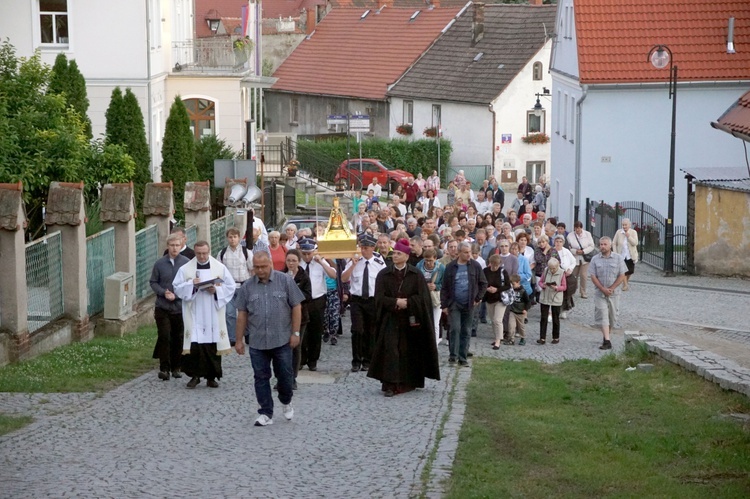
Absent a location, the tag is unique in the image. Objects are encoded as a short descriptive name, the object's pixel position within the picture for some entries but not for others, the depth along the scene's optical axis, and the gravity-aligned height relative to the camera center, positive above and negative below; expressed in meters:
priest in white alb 14.20 -1.66
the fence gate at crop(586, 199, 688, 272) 31.47 -2.01
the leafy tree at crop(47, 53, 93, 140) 30.33 +1.58
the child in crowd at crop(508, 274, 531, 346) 20.52 -2.43
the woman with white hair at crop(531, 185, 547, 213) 40.31 -1.56
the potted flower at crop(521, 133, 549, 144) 59.25 +0.59
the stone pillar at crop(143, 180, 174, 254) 21.73 -0.90
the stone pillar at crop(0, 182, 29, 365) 15.91 -1.42
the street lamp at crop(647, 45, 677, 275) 30.33 -1.75
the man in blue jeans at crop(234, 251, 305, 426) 12.41 -1.63
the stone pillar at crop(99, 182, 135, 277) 19.86 -0.99
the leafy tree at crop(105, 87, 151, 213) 32.59 +0.60
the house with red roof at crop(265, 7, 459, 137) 65.69 +4.43
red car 51.72 -0.92
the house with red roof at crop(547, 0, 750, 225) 39.00 +1.80
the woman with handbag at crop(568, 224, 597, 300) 25.59 -1.82
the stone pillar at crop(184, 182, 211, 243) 23.97 -1.00
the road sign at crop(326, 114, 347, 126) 35.94 +0.89
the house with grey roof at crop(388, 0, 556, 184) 59.47 +2.68
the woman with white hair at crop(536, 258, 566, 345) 20.58 -2.24
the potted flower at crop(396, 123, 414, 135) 63.29 +1.07
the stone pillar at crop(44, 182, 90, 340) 17.86 -1.18
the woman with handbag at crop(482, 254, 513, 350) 20.05 -2.14
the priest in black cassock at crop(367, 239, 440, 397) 14.47 -2.00
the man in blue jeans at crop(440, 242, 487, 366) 17.14 -1.88
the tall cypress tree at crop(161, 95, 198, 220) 34.22 +0.00
